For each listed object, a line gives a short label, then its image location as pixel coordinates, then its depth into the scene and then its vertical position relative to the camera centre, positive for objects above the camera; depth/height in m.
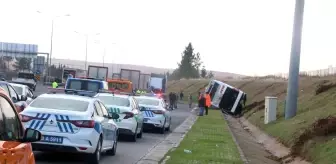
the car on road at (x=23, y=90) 27.61 -1.69
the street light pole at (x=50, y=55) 83.00 -0.61
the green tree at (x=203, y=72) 170.12 -3.86
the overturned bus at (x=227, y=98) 57.72 -3.46
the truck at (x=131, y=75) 56.06 -1.77
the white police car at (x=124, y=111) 21.73 -1.84
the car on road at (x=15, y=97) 21.05 -1.53
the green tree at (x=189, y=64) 160.75 -1.87
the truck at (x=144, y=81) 61.88 -2.51
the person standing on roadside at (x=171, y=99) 63.54 -4.10
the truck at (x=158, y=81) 66.25 -2.57
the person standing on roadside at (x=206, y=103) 49.00 -3.35
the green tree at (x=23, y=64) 108.81 -2.53
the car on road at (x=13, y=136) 6.24 -0.88
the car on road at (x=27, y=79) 67.38 -3.04
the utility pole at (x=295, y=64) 29.78 -0.16
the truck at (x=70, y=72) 65.66 -2.07
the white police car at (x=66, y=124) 13.89 -1.52
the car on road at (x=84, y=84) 29.14 -1.40
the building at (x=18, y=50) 89.56 -0.18
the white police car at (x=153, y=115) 27.81 -2.47
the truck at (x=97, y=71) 49.53 -1.41
